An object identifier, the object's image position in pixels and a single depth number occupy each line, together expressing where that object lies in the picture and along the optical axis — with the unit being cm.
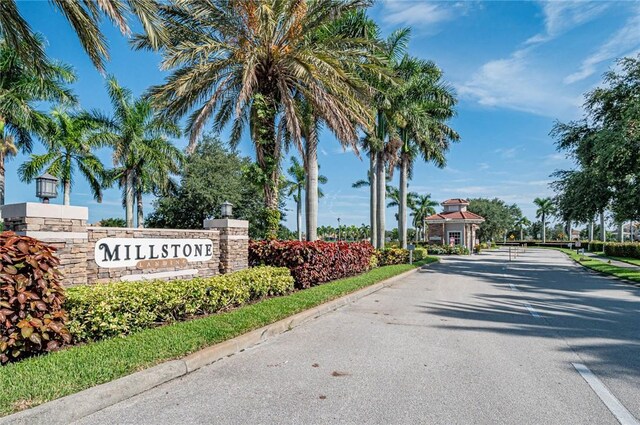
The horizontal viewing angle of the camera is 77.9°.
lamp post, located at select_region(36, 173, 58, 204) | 691
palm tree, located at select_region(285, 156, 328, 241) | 4891
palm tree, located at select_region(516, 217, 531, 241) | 9752
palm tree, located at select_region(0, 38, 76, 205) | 2009
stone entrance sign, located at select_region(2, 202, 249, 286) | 629
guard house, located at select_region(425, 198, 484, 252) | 4759
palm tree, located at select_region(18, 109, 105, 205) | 2631
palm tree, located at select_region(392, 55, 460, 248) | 2195
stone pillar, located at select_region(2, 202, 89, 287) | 611
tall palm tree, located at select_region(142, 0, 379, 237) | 1137
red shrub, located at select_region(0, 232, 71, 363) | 447
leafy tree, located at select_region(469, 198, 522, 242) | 6969
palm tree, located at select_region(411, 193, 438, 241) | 6538
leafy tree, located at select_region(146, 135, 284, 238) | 3038
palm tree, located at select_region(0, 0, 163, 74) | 707
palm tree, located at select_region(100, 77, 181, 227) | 2912
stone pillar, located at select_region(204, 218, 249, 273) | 1041
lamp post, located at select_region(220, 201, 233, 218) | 1066
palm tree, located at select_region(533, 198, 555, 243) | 8290
